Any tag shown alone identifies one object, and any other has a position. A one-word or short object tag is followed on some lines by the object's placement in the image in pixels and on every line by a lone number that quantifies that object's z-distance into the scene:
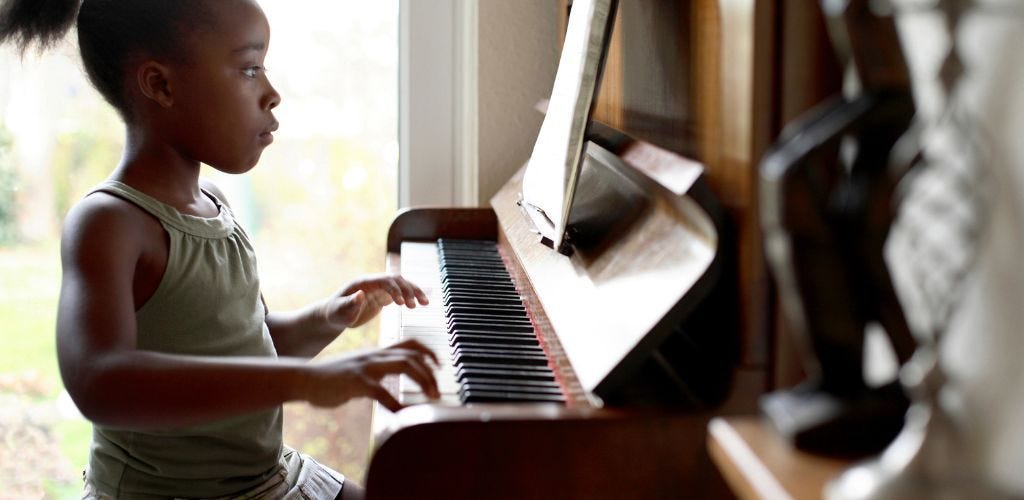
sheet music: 1.23
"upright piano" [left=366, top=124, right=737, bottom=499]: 0.98
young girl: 1.38
